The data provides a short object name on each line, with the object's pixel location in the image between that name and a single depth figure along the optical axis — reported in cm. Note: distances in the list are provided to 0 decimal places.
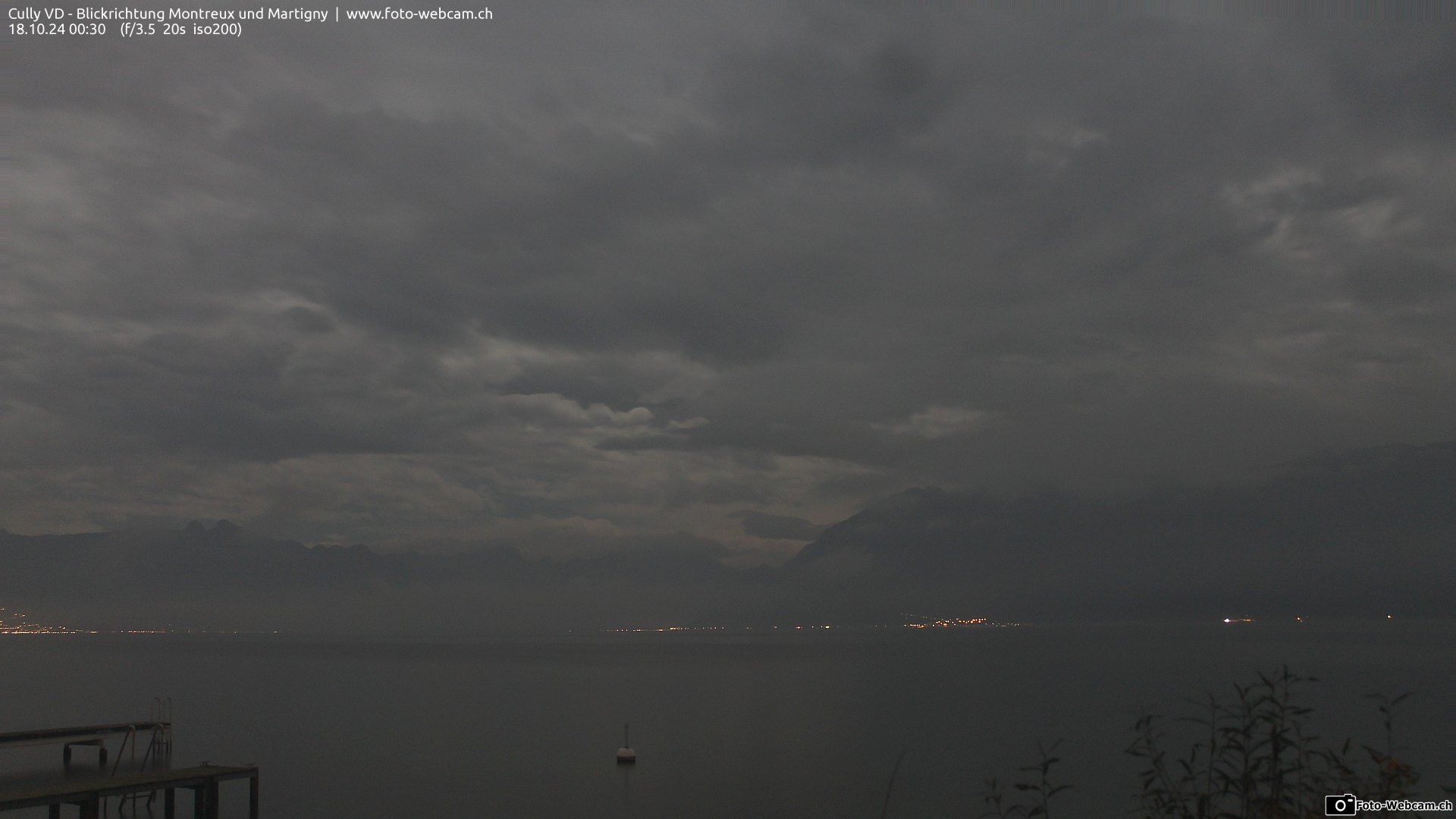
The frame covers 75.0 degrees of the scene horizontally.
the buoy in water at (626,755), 8094
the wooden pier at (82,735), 4978
